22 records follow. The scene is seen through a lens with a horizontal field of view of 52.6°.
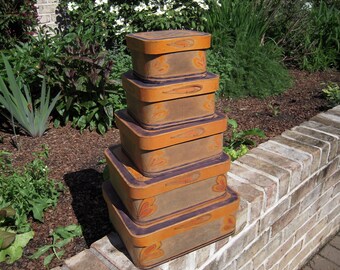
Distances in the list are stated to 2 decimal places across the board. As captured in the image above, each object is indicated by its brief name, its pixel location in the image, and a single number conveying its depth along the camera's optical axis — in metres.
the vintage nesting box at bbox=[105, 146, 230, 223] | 1.32
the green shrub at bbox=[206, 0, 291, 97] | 3.70
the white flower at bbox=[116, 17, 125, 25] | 4.63
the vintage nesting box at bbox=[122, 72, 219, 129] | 1.24
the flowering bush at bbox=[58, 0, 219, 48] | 4.60
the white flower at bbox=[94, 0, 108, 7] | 4.62
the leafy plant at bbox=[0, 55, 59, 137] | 2.53
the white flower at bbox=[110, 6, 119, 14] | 4.67
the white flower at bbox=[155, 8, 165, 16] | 4.63
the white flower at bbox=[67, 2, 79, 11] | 4.75
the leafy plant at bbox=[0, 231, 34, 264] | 1.72
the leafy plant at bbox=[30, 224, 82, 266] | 1.74
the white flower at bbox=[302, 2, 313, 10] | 5.12
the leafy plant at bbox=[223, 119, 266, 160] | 2.57
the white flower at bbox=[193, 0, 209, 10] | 4.69
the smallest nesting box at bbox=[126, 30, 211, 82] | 1.20
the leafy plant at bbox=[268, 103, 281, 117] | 3.19
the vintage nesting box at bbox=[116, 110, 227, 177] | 1.28
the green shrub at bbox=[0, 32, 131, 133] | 2.88
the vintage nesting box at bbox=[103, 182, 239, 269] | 1.34
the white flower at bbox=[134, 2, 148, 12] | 4.63
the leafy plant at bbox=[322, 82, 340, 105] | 3.31
